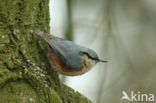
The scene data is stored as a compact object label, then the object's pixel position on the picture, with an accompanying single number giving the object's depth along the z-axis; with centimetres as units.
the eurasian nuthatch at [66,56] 681
